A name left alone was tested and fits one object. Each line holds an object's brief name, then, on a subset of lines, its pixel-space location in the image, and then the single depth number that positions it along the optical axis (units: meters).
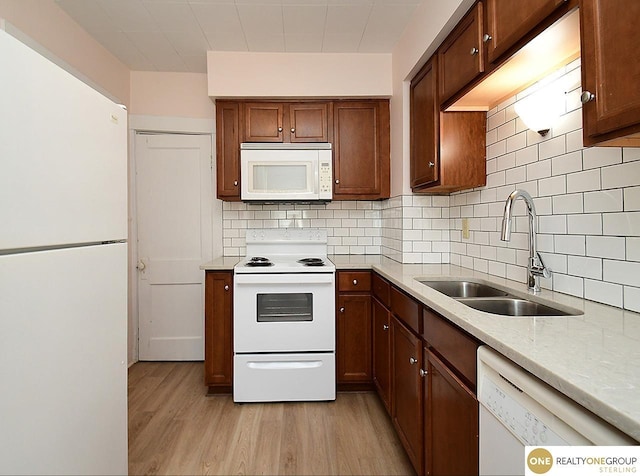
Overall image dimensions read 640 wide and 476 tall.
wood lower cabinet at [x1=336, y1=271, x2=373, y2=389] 2.52
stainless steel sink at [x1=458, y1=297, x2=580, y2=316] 1.37
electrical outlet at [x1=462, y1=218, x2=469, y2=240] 2.25
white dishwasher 0.60
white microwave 2.69
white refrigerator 0.82
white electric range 2.38
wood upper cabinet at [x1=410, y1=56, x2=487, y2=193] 2.01
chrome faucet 1.46
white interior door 3.12
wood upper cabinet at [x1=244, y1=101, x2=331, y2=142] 2.79
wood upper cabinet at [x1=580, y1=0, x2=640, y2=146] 0.80
